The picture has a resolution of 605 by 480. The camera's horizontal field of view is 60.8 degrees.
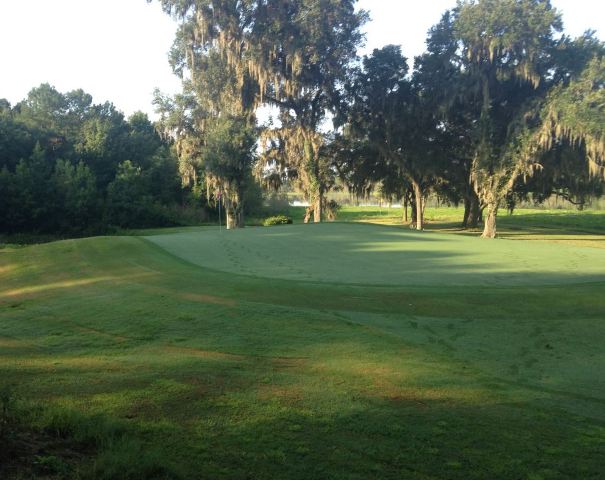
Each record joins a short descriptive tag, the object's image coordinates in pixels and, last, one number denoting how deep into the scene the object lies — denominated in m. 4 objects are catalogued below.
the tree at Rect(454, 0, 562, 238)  35.00
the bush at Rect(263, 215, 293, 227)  39.12
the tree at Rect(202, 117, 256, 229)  37.31
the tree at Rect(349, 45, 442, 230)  41.77
